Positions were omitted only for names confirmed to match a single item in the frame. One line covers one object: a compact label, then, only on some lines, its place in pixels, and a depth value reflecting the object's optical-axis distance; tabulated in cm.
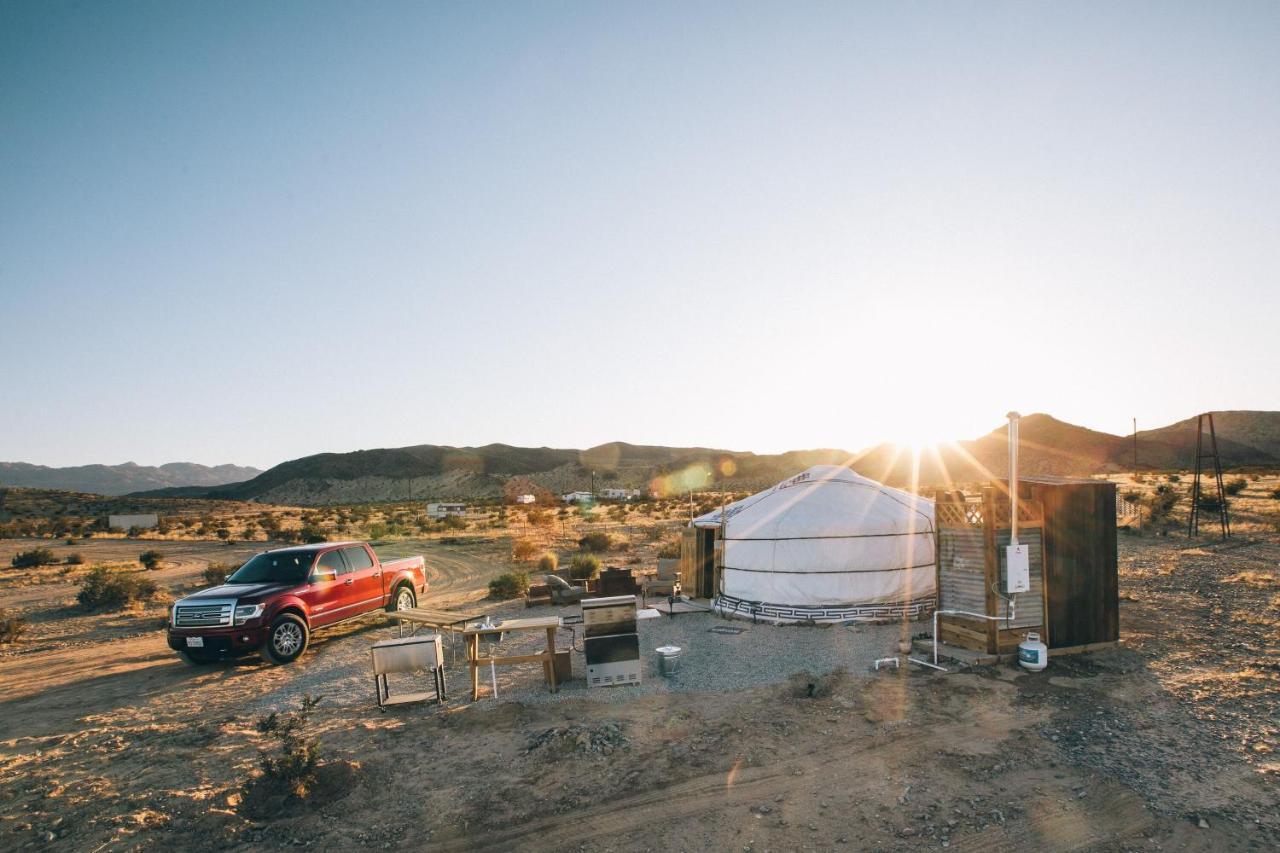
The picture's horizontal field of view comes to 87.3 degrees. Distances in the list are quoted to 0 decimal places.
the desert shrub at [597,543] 2733
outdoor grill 958
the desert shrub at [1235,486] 3331
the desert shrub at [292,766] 644
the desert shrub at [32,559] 2556
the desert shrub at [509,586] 1798
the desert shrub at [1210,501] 2769
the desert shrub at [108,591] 1741
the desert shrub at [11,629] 1379
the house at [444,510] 5256
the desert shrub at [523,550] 2627
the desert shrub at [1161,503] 2766
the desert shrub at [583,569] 2028
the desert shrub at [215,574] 2058
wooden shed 1045
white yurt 1372
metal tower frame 2286
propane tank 970
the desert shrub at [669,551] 2267
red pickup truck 1073
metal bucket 1002
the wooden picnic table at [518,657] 927
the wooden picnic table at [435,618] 1044
